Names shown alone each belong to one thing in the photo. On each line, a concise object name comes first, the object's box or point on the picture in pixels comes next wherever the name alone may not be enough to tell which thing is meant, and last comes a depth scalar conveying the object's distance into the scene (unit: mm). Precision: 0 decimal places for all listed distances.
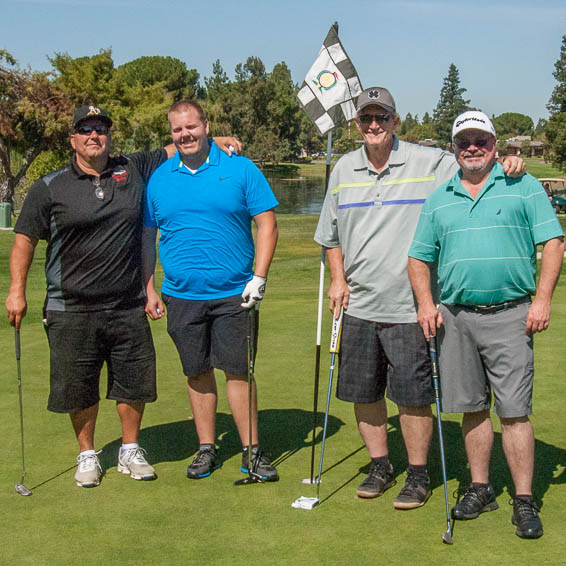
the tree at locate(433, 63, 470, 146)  138625
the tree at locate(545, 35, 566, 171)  58625
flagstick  4227
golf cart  43531
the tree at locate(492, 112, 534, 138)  191250
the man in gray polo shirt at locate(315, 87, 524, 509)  4117
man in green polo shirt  3709
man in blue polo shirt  4430
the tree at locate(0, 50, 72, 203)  33094
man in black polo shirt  4344
